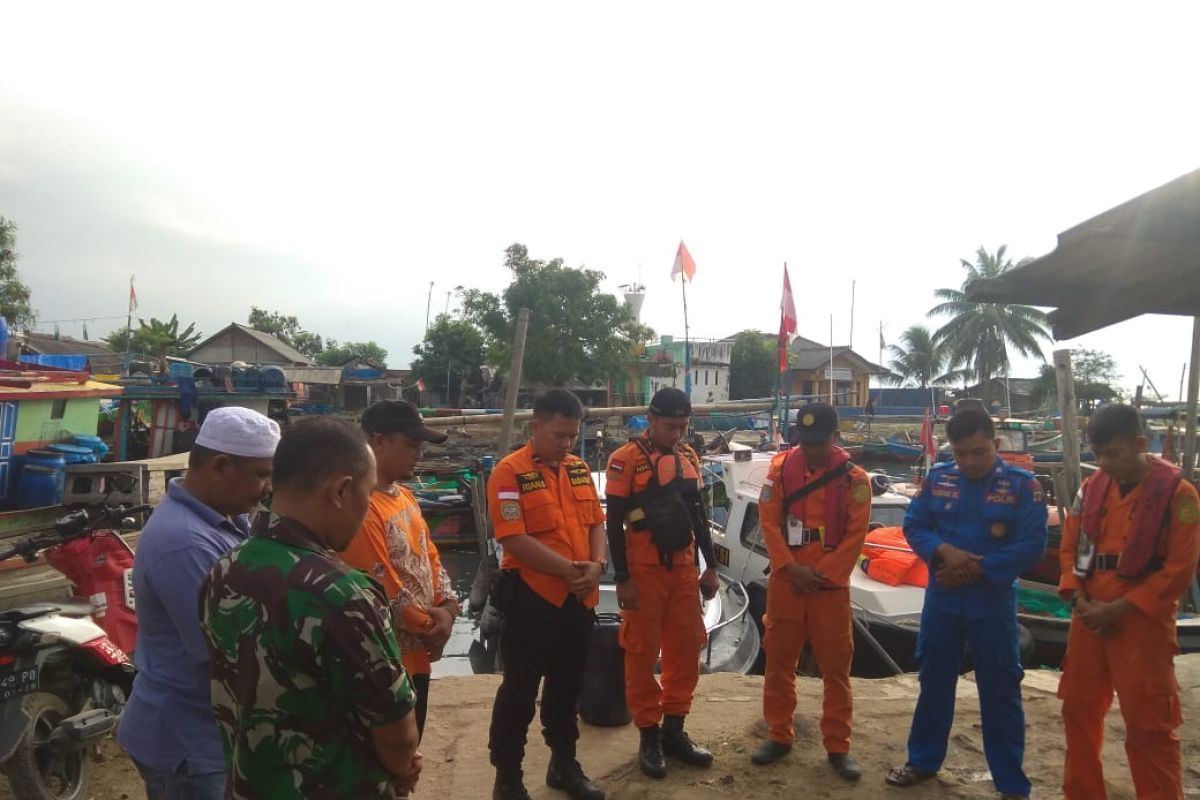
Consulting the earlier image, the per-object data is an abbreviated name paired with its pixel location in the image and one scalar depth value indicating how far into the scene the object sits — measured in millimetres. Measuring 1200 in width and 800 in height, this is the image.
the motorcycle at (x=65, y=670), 3109
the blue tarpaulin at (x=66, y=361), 14613
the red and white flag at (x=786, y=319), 14039
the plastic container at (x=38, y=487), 8203
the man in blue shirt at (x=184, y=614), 1921
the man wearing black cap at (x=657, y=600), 3670
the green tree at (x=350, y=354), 52281
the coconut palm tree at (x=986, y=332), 38656
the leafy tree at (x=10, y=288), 20078
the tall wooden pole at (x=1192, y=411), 8544
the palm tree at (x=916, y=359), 48875
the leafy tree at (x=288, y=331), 58750
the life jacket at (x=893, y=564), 7031
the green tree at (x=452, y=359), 41312
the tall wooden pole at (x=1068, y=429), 7055
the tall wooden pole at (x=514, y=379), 6486
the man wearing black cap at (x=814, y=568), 3650
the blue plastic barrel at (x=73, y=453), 8508
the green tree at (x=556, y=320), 32219
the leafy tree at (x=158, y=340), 40875
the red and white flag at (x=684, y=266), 23891
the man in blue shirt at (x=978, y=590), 3385
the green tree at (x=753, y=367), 50469
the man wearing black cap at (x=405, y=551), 2627
